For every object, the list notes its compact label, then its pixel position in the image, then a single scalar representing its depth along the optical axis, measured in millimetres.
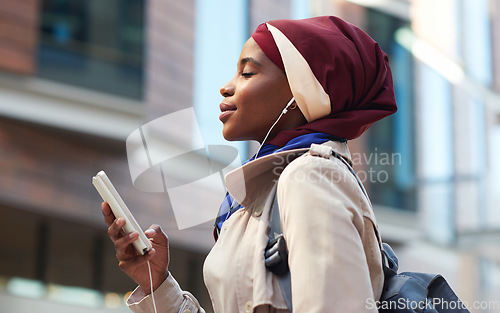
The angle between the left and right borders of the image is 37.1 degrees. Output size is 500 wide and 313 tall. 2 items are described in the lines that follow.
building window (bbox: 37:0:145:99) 6762
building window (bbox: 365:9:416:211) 10375
